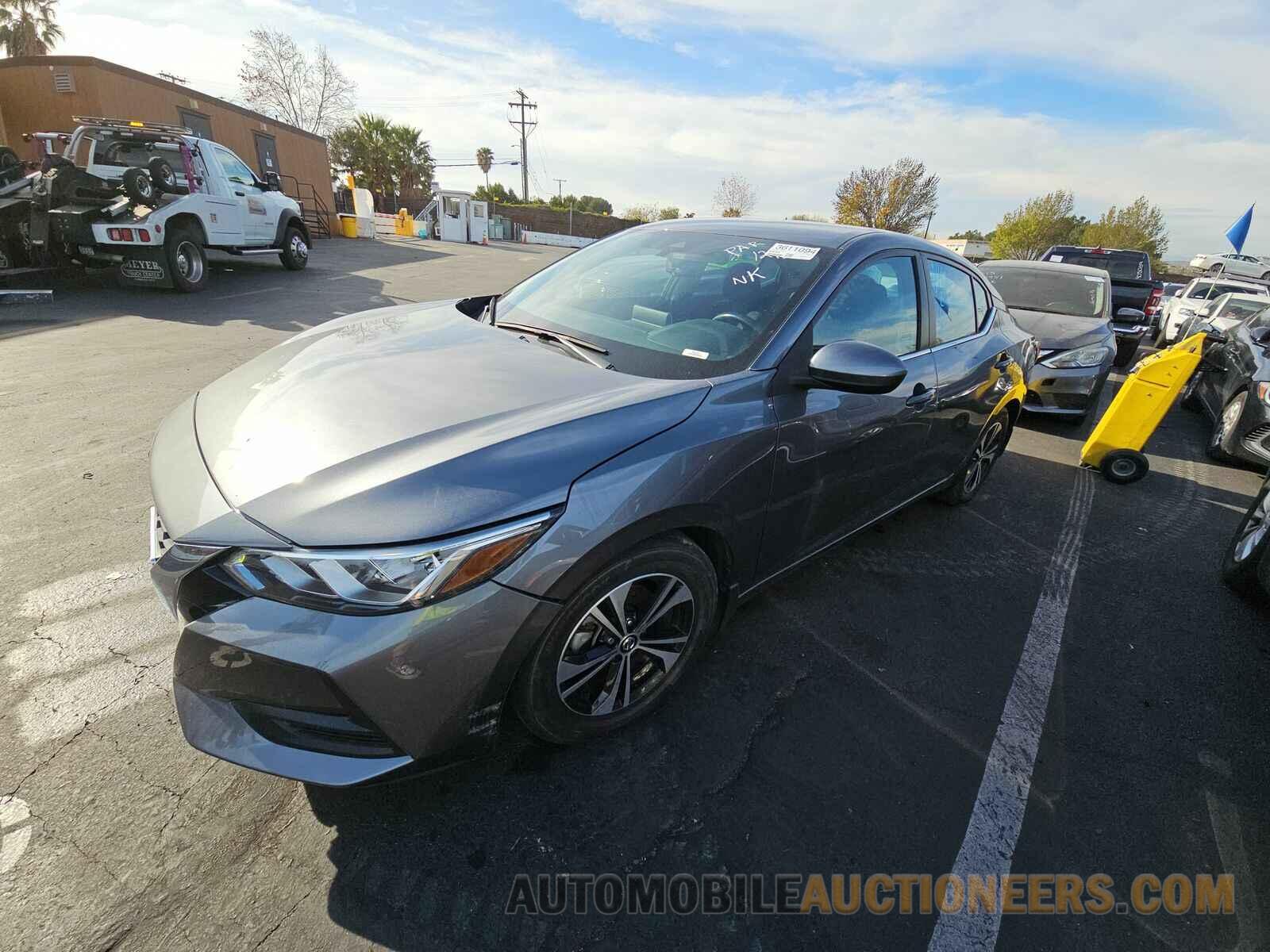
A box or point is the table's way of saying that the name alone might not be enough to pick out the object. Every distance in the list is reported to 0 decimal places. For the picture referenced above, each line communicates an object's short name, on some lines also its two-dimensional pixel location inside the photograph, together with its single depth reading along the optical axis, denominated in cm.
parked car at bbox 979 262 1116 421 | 586
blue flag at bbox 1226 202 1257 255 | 1934
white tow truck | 851
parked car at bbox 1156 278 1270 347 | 1260
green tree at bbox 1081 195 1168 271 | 4247
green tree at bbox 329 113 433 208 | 4097
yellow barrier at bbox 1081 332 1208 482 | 469
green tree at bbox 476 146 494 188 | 6600
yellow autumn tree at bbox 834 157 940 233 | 3872
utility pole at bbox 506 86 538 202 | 5509
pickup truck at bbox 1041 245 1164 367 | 830
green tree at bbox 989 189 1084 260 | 4431
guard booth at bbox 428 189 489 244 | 3073
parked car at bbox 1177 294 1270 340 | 1059
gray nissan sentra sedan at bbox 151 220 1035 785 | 145
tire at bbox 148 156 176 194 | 873
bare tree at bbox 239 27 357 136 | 3891
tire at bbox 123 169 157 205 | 848
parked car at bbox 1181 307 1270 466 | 514
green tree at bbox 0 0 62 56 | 3181
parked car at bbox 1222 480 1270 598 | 307
